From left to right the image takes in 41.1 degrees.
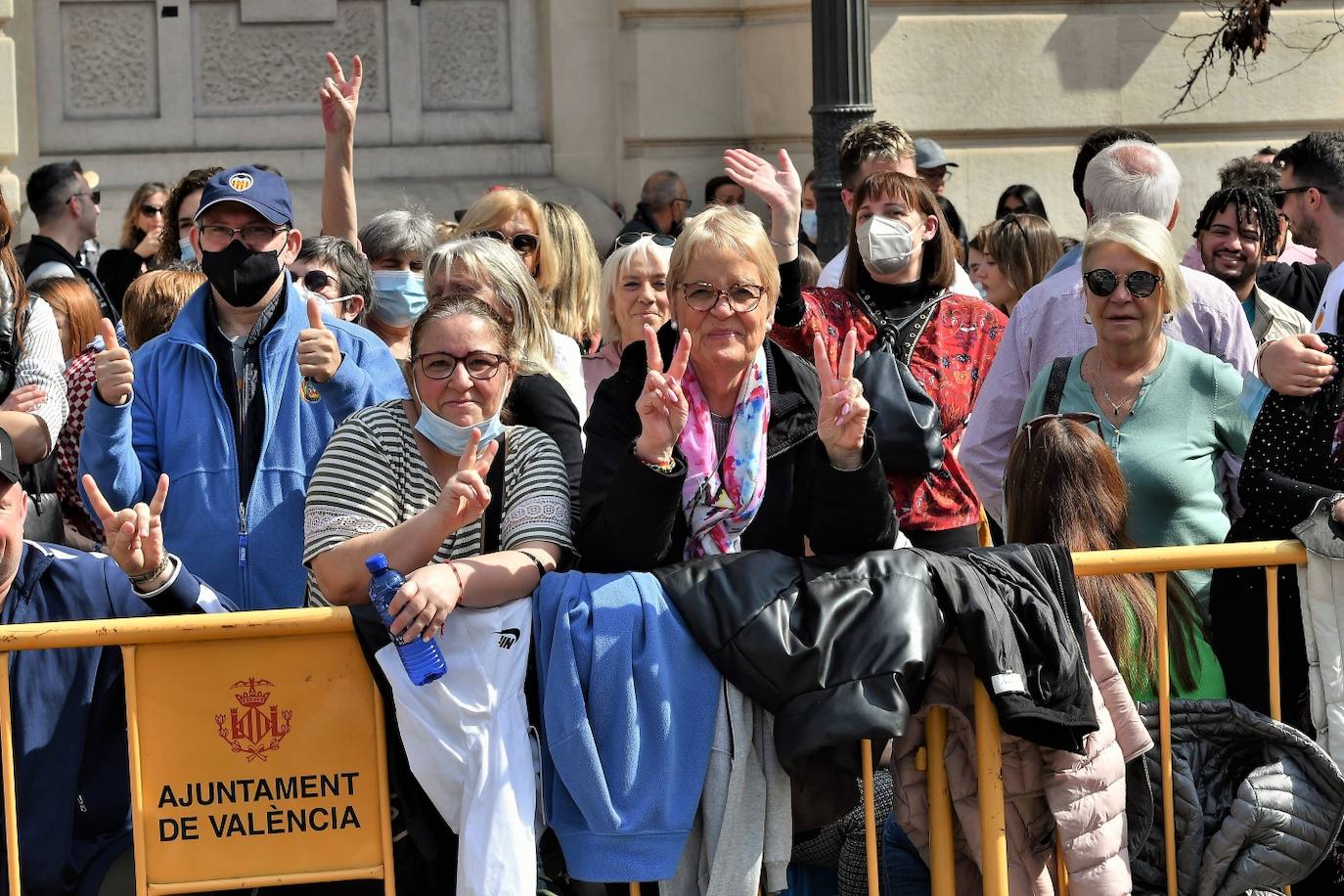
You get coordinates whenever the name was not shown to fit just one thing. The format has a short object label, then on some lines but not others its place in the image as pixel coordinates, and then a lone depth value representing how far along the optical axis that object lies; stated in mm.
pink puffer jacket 3902
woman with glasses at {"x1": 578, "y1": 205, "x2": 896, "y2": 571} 3781
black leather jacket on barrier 3754
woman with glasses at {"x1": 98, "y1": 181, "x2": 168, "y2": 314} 8414
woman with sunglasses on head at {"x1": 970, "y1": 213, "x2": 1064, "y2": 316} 7344
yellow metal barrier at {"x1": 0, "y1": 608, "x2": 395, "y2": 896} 3801
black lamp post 8859
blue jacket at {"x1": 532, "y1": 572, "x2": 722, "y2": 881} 3734
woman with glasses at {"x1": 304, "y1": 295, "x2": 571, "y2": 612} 3848
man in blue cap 4445
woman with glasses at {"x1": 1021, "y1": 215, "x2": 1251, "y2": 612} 4840
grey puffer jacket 4066
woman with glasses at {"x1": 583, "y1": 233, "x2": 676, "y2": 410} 5664
